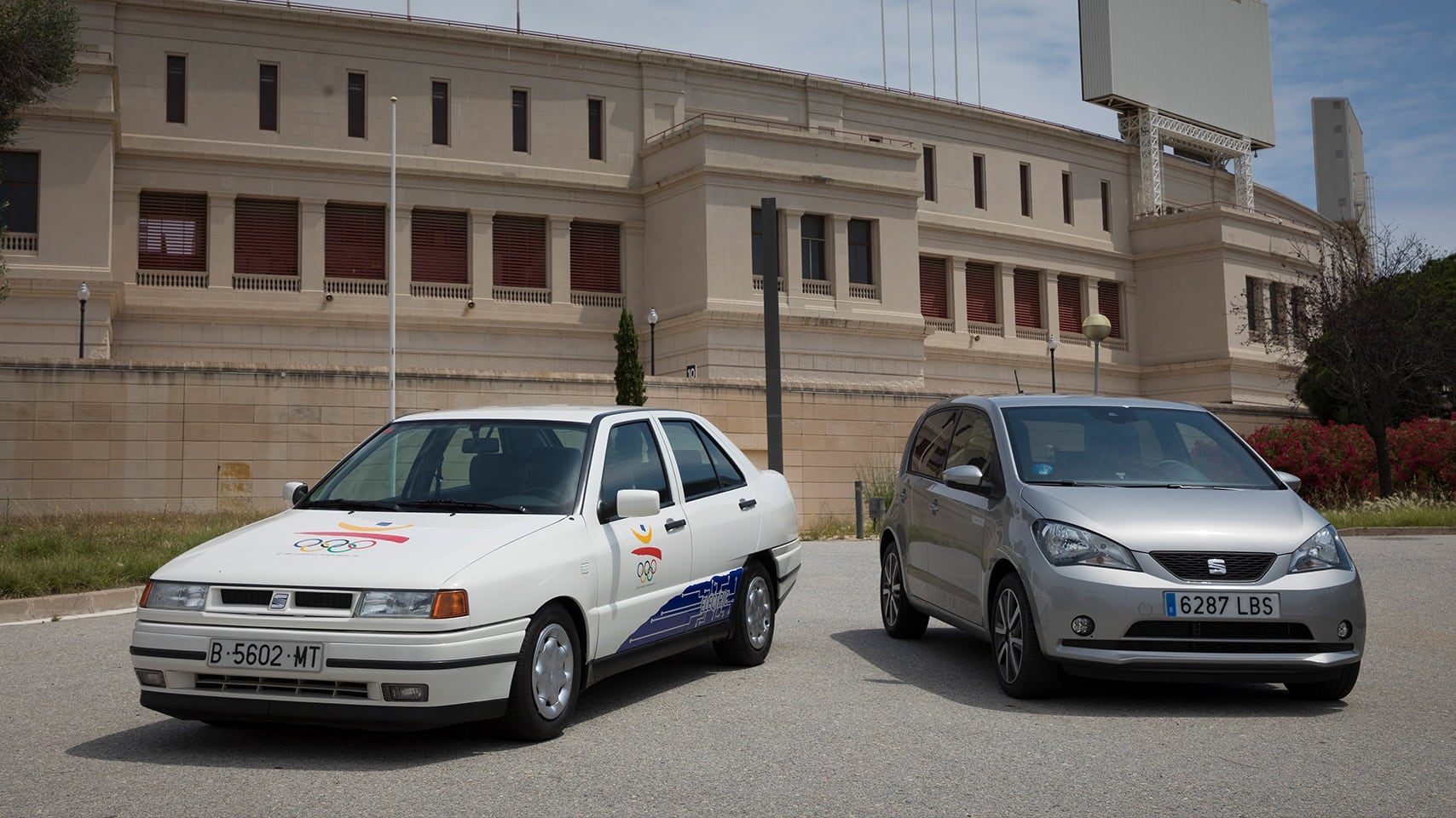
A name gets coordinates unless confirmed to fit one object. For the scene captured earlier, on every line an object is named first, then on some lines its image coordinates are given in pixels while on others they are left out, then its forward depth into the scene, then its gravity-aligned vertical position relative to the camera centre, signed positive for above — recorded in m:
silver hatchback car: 6.77 -0.47
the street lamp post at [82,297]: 33.01 +4.84
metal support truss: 56.09 +14.41
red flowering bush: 25.73 +0.15
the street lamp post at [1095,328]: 22.06 +2.44
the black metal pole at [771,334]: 21.72 +2.43
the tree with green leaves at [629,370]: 30.53 +2.67
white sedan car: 5.65 -0.47
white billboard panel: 54.03 +17.65
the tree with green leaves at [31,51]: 20.31 +6.92
